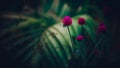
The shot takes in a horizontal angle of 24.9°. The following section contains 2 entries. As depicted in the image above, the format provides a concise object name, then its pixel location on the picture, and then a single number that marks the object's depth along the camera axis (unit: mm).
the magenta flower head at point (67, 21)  2471
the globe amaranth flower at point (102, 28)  2576
